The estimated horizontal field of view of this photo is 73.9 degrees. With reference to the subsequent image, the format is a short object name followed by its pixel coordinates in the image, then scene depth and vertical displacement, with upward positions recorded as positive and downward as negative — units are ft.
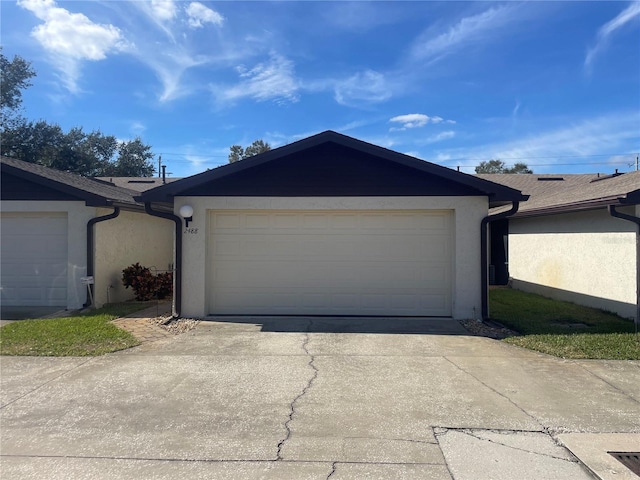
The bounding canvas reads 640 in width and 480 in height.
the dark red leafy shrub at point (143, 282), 35.68 -3.11
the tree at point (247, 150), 147.33 +33.63
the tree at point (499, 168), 160.45 +29.41
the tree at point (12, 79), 83.35 +33.15
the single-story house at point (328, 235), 27.66 +0.72
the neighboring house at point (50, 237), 31.24 +0.66
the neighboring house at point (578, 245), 28.43 -0.01
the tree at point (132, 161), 116.98 +24.14
